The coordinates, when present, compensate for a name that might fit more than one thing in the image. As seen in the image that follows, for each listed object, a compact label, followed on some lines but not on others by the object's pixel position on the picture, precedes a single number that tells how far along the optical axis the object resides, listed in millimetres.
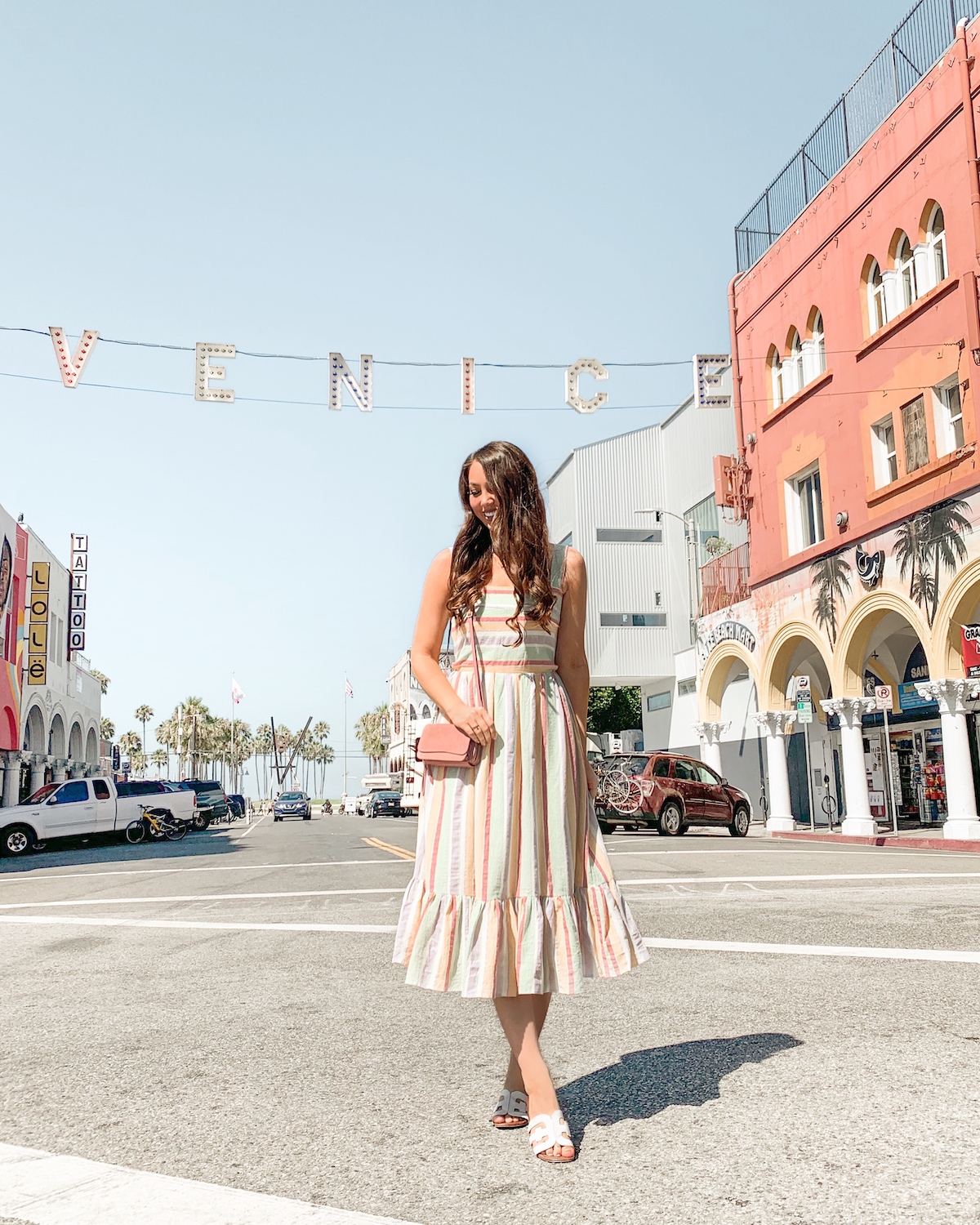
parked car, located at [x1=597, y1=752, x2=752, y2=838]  23984
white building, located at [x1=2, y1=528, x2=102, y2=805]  42156
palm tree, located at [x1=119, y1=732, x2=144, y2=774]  127312
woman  3213
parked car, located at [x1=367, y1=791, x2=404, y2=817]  54156
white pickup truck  24672
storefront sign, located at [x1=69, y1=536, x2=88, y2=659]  48125
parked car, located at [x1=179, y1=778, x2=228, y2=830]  43031
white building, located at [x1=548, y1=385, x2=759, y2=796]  43875
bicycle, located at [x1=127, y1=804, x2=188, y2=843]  30250
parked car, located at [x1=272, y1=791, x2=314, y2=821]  58781
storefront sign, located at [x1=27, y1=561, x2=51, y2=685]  40656
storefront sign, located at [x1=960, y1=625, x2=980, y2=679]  19859
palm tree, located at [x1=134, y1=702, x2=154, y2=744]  121438
